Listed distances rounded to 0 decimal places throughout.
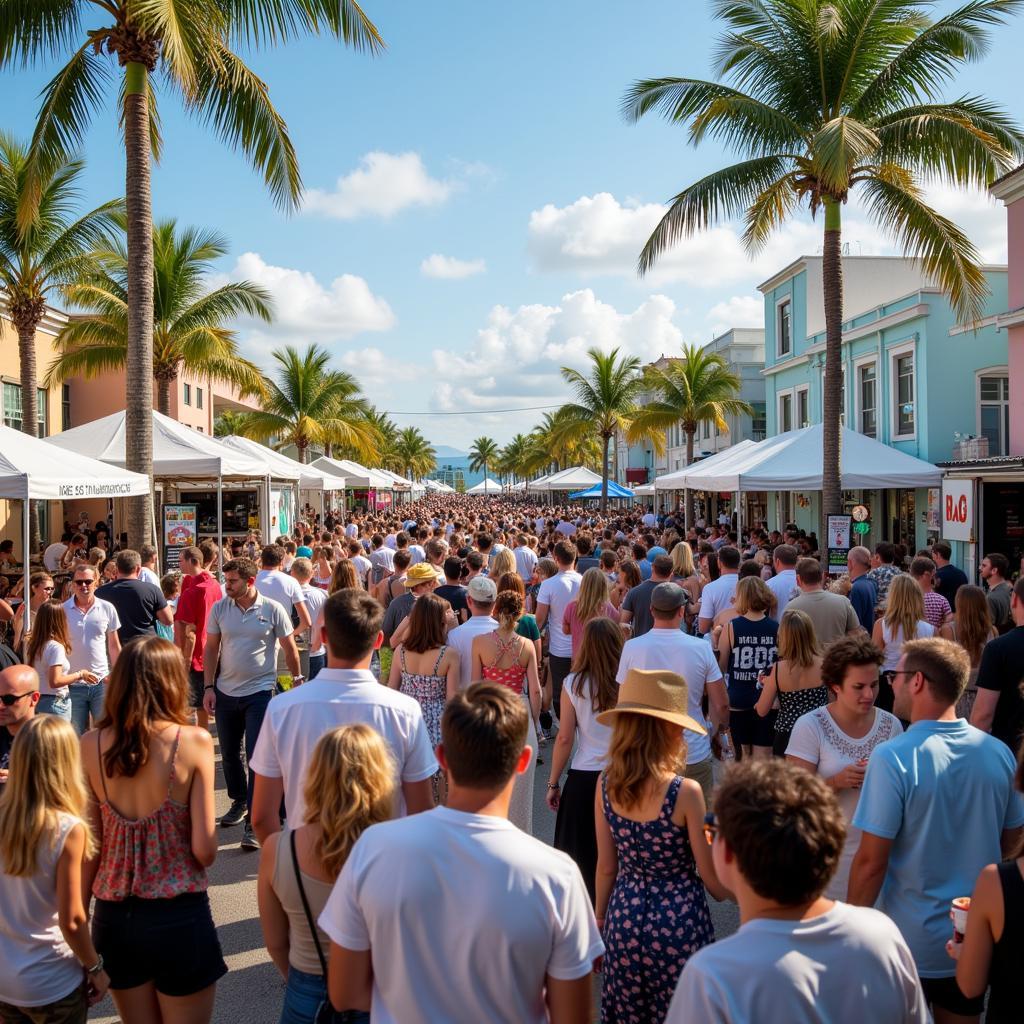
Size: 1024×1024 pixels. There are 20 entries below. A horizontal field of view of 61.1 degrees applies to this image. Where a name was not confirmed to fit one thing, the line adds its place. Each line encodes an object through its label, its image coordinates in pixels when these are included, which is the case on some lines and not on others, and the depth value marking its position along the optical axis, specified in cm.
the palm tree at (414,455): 9575
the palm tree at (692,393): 2986
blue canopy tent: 3541
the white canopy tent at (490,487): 9424
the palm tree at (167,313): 1947
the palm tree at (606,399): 3484
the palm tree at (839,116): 1302
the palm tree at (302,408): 3459
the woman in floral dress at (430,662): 509
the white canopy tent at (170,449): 1438
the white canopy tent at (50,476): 898
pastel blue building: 1898
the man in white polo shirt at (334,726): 322
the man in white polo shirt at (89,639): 655
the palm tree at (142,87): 1091
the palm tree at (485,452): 15155
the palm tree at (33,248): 1844
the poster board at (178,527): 1455
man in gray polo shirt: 593
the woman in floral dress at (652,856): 288
